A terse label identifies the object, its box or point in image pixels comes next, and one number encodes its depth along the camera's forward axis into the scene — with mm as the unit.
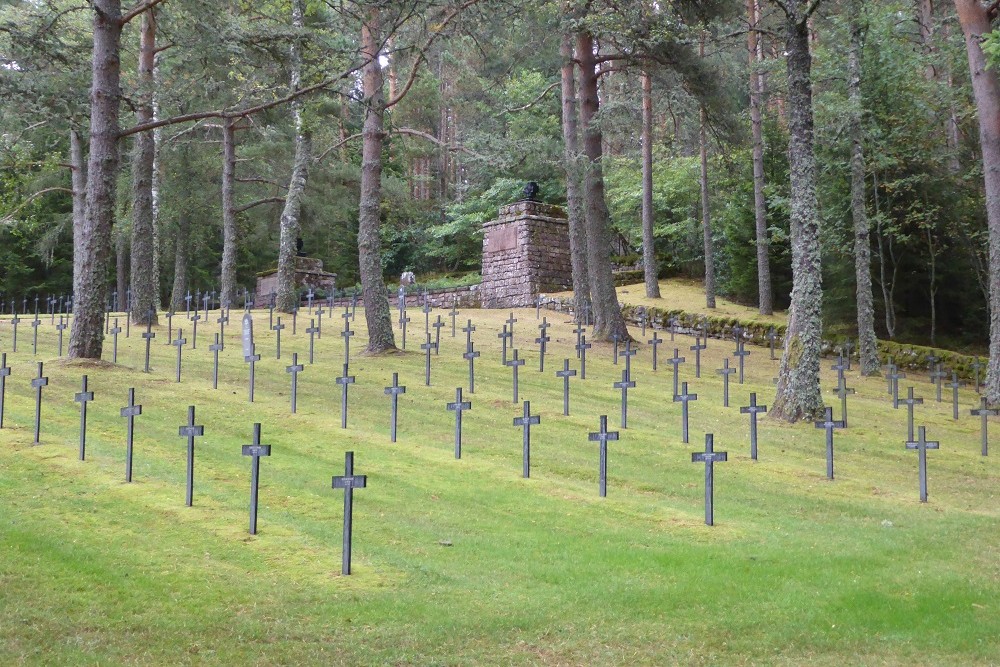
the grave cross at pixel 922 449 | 10047
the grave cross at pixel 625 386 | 12548
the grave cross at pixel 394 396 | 11195
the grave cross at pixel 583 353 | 16469
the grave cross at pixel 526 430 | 9820
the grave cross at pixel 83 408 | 8914
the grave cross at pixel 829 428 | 10878
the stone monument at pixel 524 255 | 30695
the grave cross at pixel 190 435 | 7859
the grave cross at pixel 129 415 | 8359
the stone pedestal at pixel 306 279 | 32469
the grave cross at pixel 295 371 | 12341
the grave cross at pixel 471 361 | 14679
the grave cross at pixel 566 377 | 13280
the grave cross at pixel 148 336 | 14719
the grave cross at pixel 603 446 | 9359
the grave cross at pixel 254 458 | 7379
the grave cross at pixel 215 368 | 13664
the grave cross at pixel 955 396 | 16109
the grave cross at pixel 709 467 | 8570
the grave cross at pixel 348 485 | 6641
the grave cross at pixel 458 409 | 10508
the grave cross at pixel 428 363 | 15180
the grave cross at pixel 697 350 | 18225
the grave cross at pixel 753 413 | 11461
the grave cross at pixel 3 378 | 9934
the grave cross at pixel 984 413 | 12789
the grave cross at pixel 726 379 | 15028
